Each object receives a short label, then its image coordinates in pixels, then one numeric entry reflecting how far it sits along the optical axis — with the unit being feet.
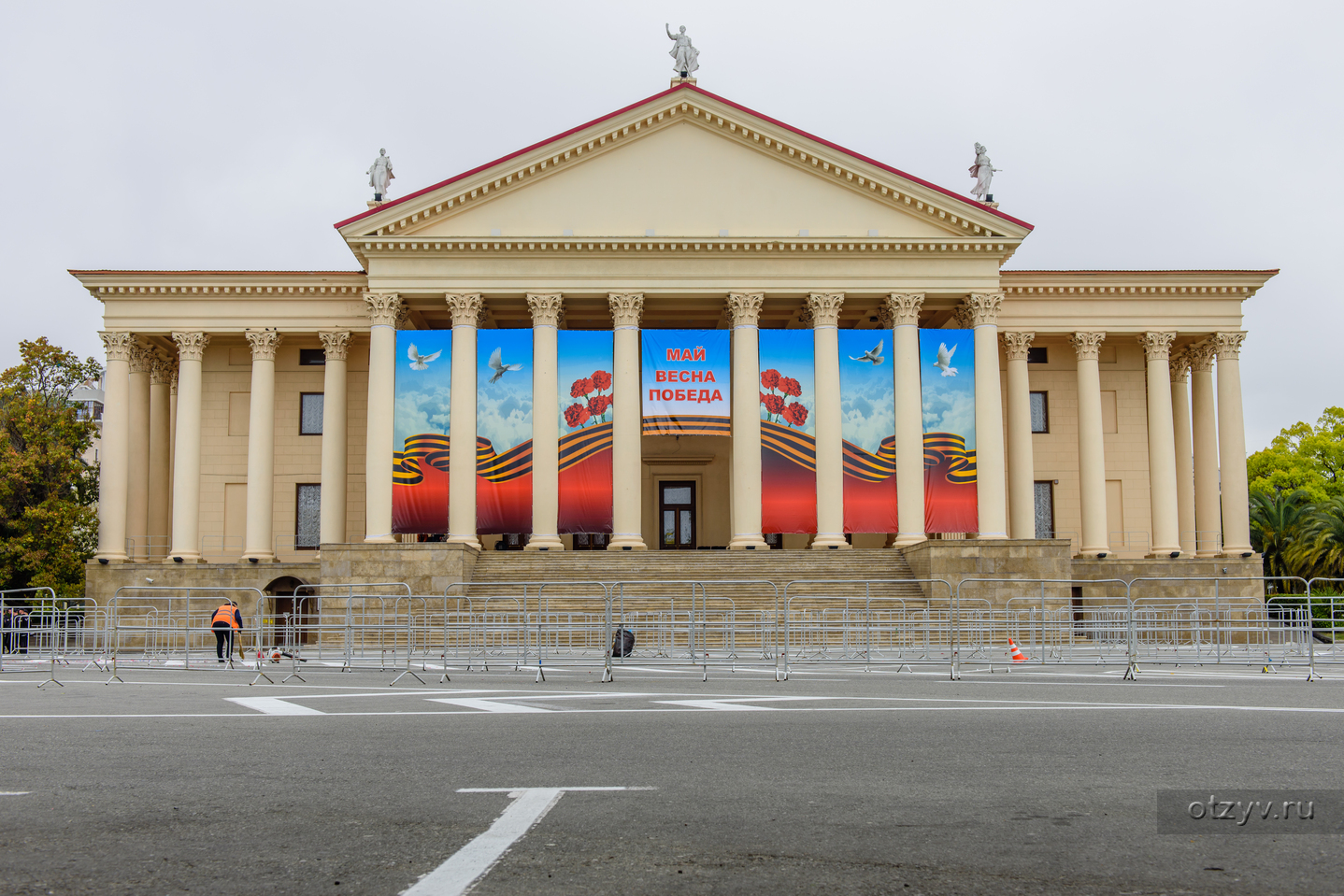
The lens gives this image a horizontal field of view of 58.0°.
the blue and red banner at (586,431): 131.03
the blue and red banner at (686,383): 130.11
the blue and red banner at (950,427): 131.95
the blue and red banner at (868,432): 132.05
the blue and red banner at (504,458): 130.93
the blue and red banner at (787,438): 131.54
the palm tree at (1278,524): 176.65
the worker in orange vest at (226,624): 76.38
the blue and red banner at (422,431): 130.93
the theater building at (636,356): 130.82
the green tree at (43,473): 142.20
